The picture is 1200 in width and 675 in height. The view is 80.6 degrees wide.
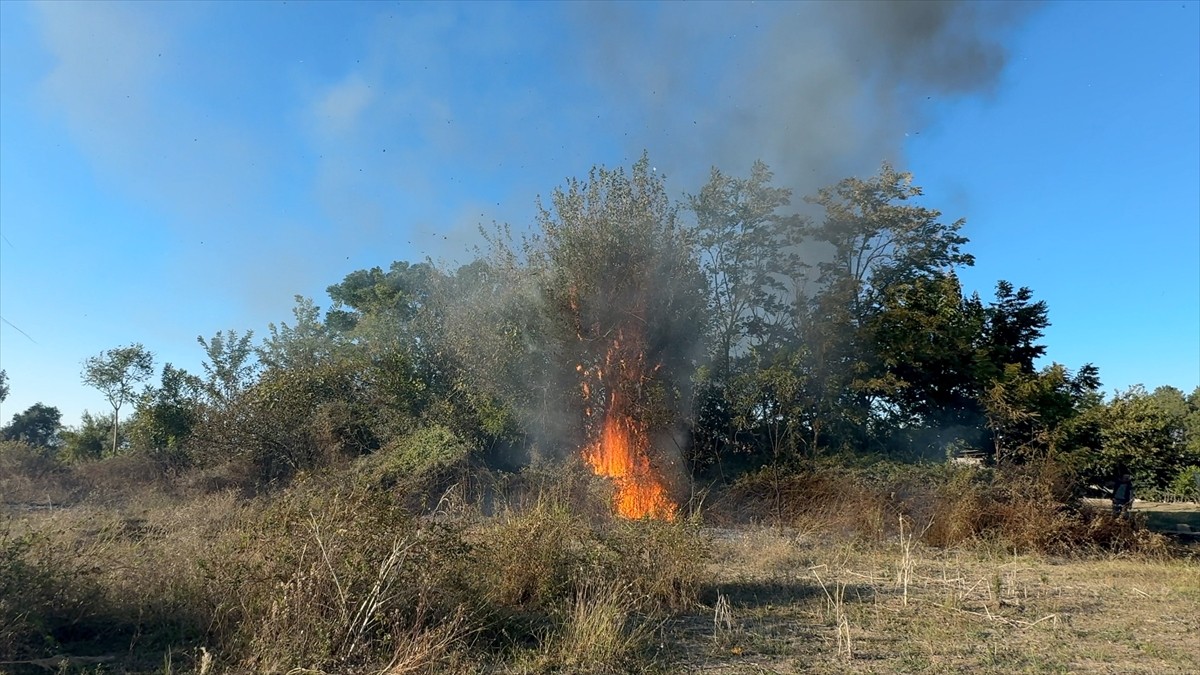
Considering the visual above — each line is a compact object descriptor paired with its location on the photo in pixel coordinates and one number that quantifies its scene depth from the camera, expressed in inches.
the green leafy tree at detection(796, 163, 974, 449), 746.8
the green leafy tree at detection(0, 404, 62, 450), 1603.1
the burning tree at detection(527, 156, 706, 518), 690.8
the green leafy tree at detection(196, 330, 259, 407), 824.9
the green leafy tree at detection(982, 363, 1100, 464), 644.1
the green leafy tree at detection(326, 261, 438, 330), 1178.6
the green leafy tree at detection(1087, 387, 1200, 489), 685.9
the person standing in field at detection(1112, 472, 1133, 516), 673.6
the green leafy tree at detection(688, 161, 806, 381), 876.0
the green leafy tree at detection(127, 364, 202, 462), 842.2
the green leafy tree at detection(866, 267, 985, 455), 762.2
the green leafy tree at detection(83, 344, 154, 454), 1118.4
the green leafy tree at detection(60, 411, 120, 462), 1076.5
